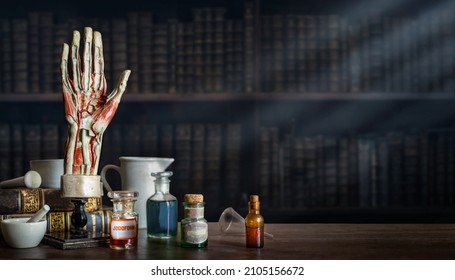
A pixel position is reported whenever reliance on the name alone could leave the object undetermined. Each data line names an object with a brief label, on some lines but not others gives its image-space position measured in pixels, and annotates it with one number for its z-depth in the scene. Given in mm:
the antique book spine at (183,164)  2324
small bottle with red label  1110
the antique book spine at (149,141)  2314
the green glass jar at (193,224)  1107
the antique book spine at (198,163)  2324
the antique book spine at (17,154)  2291
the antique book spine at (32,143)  2295
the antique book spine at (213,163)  2324
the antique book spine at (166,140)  2326
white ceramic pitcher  1362
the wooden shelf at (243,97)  2254
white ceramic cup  1355
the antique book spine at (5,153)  2289
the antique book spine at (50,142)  2299
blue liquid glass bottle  1228
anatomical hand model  1163
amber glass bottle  1127
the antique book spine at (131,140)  2314
